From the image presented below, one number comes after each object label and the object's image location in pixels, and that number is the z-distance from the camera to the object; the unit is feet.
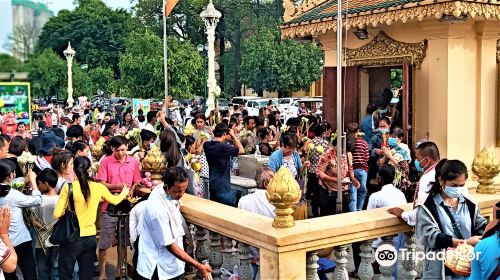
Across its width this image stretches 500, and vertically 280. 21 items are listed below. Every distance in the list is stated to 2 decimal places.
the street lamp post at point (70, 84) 100.78
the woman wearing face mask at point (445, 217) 13.32
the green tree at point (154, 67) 104.68
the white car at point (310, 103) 104.78
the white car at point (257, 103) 103.91
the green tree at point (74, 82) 107.63
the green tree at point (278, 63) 126.62
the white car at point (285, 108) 75.72
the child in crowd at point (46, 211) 18.29
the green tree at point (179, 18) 142.92
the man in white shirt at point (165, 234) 14.12
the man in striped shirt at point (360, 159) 28.09
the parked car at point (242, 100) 107.58
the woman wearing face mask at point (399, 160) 26.63
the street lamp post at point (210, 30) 71.32
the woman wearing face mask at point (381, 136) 30.04
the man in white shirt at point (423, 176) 14.75
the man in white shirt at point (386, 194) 19.20
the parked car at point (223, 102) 111.82
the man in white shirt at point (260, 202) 17.39
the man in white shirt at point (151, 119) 37.70
